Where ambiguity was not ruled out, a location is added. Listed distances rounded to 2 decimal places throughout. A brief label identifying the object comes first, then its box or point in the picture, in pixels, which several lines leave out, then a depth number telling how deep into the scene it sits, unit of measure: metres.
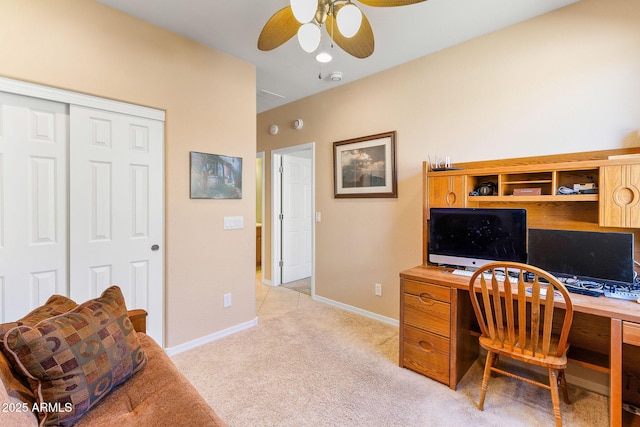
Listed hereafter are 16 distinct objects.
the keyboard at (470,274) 2.03
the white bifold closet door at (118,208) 2.03
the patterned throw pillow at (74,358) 1.01
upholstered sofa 0.99
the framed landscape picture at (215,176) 2.57
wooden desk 1.91
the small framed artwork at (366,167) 3.04
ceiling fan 1.40
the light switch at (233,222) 2.79
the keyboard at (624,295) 1.63
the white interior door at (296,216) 4.45
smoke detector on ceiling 3.12
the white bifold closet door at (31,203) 1.79
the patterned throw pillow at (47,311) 1.19
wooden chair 1.54
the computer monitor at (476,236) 2.04
